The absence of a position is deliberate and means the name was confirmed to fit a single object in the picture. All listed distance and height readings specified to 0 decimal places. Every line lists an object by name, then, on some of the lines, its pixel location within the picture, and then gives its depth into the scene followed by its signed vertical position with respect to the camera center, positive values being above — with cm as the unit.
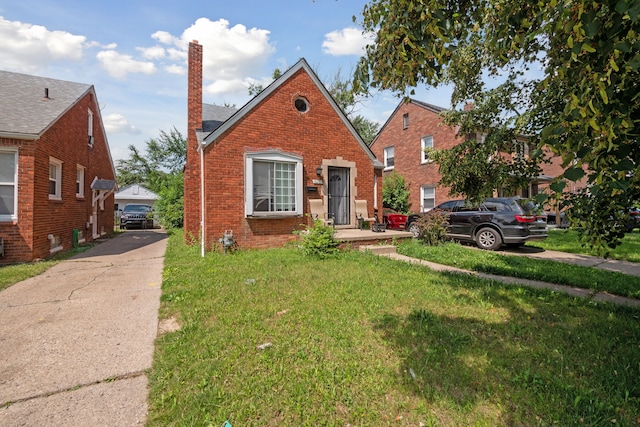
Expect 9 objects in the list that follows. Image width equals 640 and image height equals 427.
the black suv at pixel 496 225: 1006 -33
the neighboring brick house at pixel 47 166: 793 +158
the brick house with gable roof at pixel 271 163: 913 +175
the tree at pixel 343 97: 2828 +1115
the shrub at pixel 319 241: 819 -72
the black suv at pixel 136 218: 2270 -19
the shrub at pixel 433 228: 1034 -43
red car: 1622 -30
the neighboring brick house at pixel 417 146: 1955 +482
